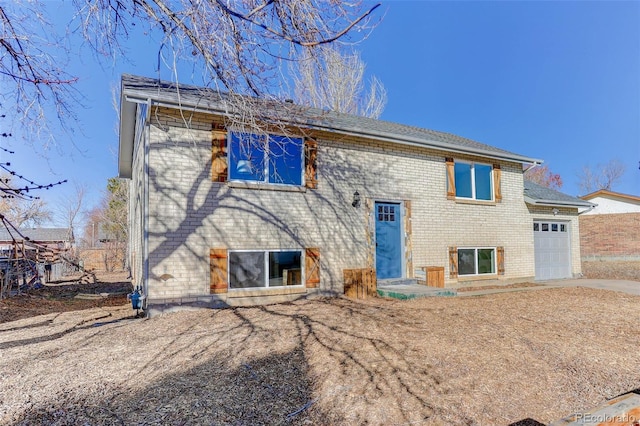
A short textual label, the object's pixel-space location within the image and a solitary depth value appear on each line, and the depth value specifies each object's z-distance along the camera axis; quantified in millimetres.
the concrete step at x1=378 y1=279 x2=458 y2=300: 8530
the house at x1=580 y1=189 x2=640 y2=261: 21953
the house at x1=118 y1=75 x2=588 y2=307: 7191
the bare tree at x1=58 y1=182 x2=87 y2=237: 29808
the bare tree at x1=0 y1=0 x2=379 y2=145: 4223
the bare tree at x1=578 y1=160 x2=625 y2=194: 43322
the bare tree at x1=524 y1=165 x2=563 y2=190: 38406
